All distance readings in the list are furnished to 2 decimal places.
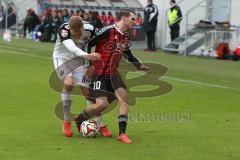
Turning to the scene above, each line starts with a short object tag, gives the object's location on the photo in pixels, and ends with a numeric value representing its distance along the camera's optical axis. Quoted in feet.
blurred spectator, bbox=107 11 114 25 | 119.57
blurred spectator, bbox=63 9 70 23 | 118.76
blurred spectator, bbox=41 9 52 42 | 118.73
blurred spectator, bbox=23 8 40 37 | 124.88
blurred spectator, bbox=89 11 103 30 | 110.01
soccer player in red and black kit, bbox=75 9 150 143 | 30.94
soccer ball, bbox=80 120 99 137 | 31.42
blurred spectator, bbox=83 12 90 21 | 111.08
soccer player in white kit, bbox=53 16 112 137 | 30.99
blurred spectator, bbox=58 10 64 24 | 118.40
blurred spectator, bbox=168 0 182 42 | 99.86
